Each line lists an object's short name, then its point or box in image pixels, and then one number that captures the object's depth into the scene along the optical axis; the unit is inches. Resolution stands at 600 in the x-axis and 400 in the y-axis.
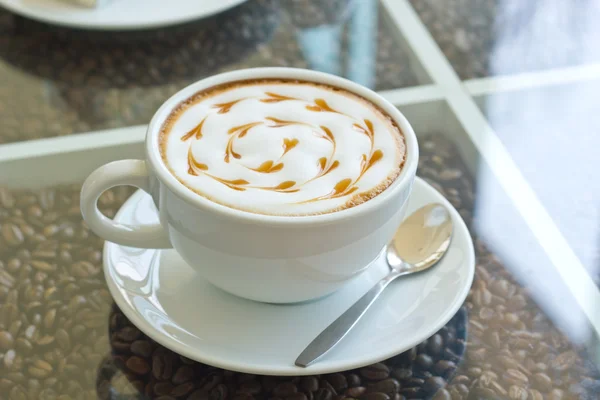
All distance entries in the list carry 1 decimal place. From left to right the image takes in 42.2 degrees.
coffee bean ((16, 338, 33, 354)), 28.4
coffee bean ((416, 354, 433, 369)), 27.9
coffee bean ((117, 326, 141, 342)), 28.6
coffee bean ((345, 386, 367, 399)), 26.8
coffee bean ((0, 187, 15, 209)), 34.7
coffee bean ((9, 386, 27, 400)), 26.9
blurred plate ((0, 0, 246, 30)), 41.4
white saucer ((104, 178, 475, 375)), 25.3
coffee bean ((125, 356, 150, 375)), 27.4
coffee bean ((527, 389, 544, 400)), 27.2
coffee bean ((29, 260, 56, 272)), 31.6
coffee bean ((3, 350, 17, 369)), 27.8
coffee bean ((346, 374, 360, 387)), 27.1
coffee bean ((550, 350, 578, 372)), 28.3
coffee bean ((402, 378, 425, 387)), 27.2
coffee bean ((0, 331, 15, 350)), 28.5
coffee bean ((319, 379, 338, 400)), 26.9
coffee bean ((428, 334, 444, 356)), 28.4
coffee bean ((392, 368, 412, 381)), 27.5
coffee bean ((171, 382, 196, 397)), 26.7
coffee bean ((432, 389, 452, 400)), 27.0
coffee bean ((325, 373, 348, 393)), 27.0
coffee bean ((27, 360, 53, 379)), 27.6
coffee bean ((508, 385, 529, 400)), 27.2
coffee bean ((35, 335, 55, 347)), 28.6
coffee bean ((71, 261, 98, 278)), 31.4
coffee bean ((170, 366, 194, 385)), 27.0
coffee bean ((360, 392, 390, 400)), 26.7
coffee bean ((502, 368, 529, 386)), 27.7
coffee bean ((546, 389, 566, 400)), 27.3
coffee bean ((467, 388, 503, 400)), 27.1
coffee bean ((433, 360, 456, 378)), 27.7
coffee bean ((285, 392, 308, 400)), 26.6
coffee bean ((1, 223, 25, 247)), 32.7
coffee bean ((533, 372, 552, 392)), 27.6
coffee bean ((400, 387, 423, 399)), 26.9
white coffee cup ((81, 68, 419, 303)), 23.9
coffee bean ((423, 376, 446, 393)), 27.2
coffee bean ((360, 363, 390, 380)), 27.4
